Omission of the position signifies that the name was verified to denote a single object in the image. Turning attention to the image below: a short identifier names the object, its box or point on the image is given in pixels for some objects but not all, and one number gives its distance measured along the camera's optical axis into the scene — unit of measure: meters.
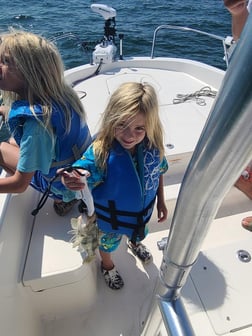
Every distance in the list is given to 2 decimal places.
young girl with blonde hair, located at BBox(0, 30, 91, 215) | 1.30
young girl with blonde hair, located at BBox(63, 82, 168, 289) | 1.21
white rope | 2.78
